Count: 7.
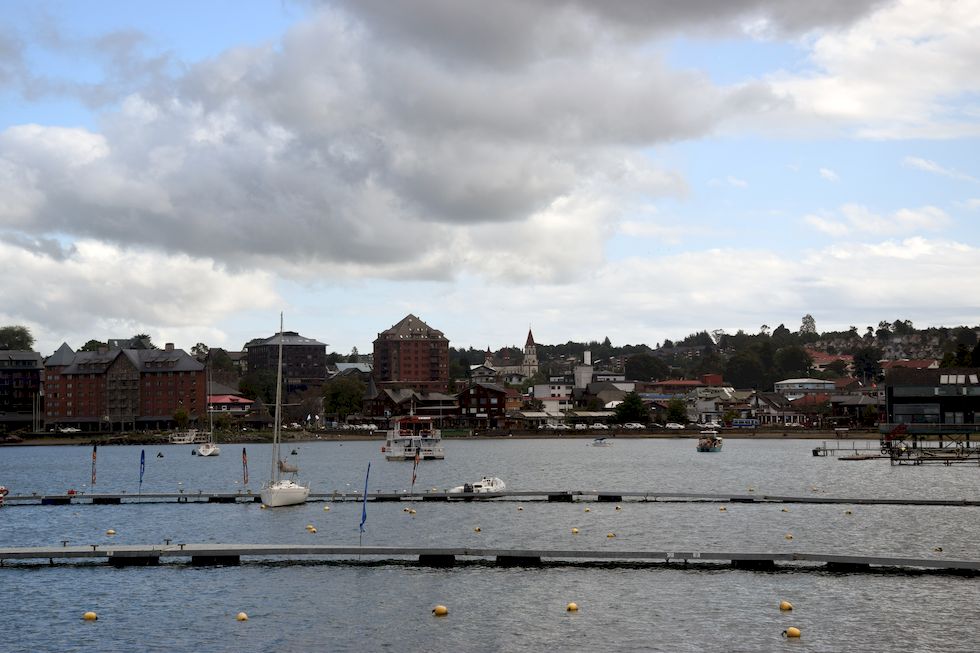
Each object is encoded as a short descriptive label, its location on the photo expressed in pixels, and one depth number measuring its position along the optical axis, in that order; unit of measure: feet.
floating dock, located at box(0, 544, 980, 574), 171.22
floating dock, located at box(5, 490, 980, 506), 272.51
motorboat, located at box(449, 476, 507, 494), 293.23
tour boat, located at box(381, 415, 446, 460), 519.60
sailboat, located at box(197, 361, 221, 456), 620.49
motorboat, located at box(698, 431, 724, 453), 590.55
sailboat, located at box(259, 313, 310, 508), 269.64
